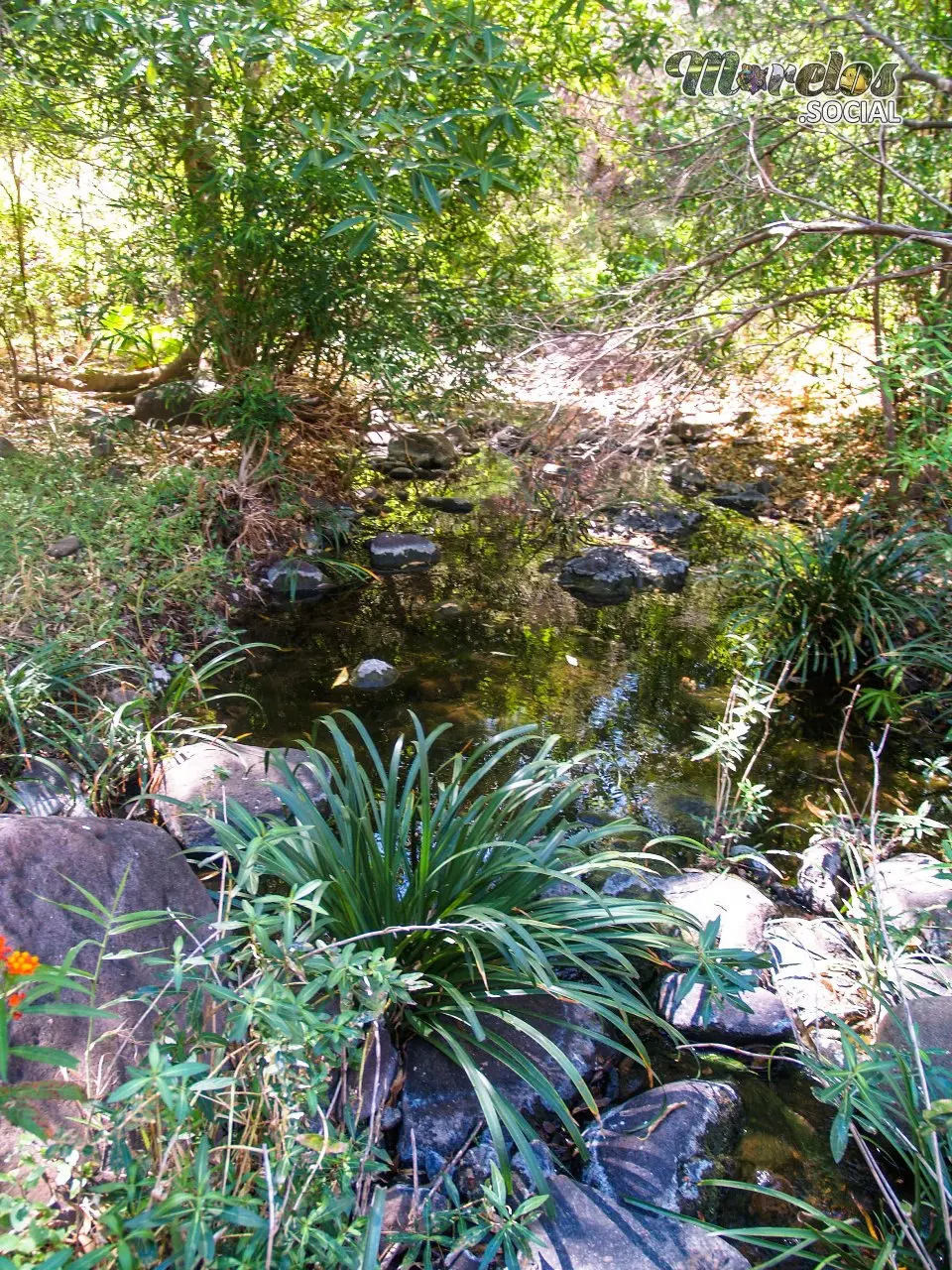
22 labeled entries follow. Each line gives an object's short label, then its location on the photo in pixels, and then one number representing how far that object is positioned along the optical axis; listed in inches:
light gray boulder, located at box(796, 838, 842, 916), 113.1
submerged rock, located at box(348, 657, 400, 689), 162.9
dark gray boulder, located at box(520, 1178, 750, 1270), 63.8
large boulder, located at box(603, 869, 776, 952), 102.0
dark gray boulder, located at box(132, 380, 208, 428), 213.9
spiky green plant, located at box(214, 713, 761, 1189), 78.4
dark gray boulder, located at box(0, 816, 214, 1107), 65.2
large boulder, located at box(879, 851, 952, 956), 101.4
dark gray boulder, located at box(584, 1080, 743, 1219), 72.4
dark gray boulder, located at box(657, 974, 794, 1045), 90.6
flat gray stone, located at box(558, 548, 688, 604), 207.3
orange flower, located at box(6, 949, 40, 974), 46.7
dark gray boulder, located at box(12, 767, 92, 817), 106.0
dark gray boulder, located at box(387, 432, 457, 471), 277.4
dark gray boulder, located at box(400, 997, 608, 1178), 75.4
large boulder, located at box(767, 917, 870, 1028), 94.3
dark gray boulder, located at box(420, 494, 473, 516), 252.4
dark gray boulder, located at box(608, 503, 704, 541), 241.1
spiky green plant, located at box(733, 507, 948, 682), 159.9
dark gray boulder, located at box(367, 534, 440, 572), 214.8
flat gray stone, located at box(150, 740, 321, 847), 110.7
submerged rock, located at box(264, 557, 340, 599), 195.3
